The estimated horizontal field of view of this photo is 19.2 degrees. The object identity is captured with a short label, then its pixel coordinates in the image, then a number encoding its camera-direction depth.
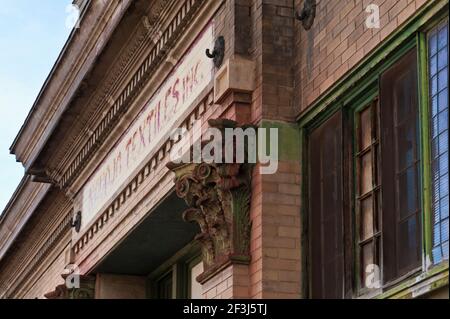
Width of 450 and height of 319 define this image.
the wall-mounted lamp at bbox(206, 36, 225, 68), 15.31
